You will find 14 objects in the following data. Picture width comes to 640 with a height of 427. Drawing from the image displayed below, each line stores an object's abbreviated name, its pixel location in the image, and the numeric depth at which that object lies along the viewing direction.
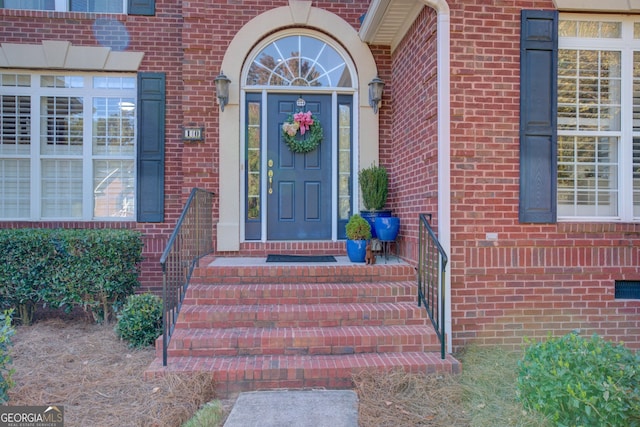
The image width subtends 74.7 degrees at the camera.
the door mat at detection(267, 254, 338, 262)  4.90
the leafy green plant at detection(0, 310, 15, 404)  2.77
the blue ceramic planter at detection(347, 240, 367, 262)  4.65
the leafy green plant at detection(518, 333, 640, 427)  2.20
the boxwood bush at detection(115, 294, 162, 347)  4.16
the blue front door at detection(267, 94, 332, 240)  5.55
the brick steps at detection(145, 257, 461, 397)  3.31
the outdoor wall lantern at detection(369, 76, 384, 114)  5.30
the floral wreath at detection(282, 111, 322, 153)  5.47
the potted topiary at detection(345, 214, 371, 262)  4.64
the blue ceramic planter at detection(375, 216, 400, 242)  4.84
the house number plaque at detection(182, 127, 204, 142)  5.32
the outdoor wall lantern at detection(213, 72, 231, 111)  5.15
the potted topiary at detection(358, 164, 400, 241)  5.07
